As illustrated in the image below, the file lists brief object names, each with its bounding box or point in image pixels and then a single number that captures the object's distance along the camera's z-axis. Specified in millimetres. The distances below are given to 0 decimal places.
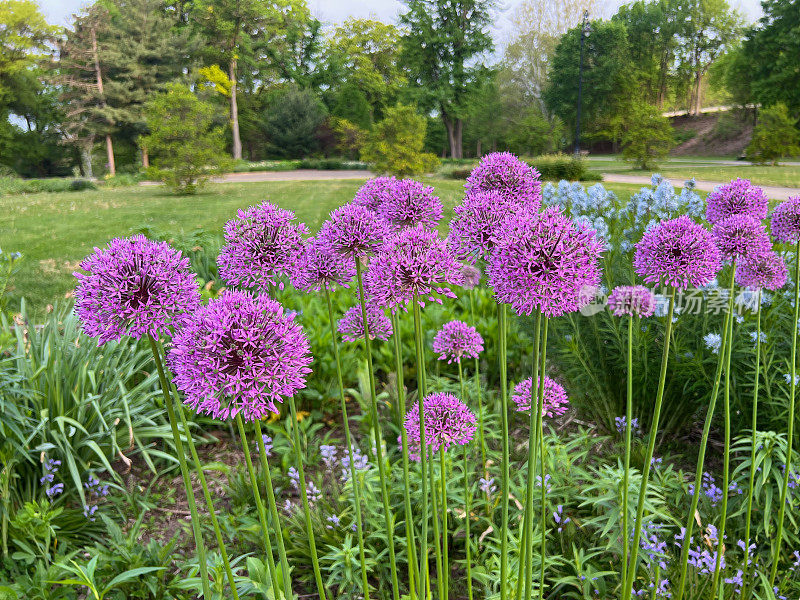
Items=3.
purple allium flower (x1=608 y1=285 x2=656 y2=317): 1881
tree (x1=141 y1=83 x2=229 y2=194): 21531
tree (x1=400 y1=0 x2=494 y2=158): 37766
